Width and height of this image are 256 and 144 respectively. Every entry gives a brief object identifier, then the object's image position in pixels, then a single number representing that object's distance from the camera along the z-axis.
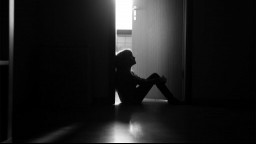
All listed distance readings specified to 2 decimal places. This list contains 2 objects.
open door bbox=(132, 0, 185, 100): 4.12
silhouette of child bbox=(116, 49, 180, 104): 3.72
